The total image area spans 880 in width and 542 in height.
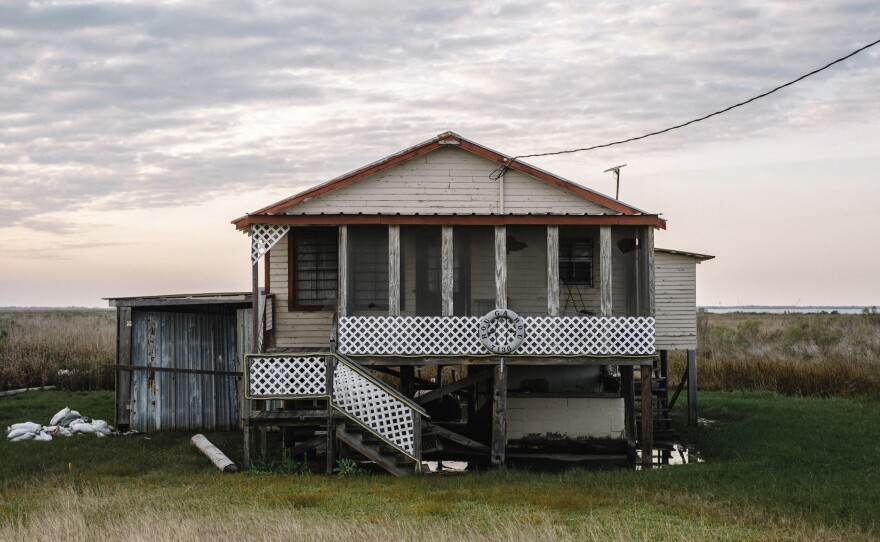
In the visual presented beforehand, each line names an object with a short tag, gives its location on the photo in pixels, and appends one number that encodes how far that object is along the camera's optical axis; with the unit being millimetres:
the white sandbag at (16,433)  19828
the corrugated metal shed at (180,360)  22078
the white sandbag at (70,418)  21344
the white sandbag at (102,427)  21017
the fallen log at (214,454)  16844
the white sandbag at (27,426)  20266
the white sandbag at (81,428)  20688
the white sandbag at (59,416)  21281
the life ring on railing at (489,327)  18109
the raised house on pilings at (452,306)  17484
